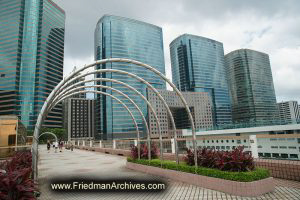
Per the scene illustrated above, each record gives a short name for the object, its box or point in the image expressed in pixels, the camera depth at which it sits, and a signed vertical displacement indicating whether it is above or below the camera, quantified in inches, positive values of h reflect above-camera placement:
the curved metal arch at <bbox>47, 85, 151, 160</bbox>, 432.8 +96.8
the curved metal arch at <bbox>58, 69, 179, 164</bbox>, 322.8 +96.1
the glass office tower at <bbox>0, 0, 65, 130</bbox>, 4067.4 +1731.7
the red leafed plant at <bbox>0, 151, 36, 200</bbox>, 171.5 -45.6
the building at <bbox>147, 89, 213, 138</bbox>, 4985.2 +558.2
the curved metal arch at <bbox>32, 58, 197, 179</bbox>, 277.5 +31.0
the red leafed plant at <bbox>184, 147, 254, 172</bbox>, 263.4 -49.0
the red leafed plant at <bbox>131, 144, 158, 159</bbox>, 468.9 -52.8
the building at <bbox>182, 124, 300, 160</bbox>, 282.4 -31.1
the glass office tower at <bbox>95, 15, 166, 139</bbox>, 4363.2 +1929.2
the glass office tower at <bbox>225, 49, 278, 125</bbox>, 6599.4 +1412.6
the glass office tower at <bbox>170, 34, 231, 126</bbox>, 6314.0 +1956.5
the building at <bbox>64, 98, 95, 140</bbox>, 6127.0 +503.8
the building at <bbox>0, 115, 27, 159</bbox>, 648.5 +13.8
